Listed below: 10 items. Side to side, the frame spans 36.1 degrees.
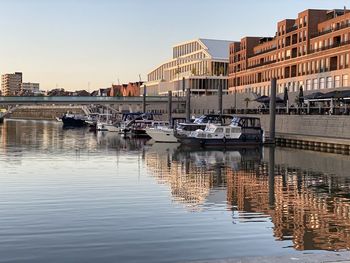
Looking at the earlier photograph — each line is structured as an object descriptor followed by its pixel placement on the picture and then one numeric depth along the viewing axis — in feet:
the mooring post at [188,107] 305.94
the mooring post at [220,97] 290.23
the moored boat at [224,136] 204.95
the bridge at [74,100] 476.87
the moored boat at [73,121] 523.70
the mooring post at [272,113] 213.66
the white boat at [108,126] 359.87
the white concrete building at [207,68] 602.03
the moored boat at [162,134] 236.02
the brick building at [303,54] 325.01
